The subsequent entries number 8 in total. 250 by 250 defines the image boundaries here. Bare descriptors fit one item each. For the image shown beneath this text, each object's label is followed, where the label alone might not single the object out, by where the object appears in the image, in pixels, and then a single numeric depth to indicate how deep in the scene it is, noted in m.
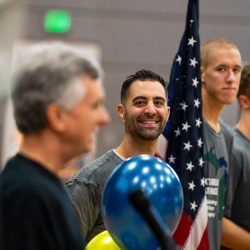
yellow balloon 4.37
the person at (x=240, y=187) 6.65
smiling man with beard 4.89
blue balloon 3.84
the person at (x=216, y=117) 6.28
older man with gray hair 2.51
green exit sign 11.51
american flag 5.94
